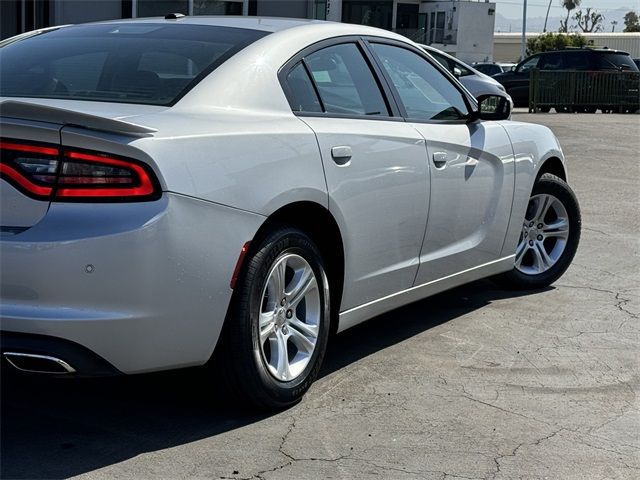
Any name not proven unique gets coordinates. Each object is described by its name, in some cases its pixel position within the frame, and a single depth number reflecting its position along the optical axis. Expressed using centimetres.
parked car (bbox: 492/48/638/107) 2934
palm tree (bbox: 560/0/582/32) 14138
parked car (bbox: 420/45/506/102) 1574
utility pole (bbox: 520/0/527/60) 7921
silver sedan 377
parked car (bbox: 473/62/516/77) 3881
